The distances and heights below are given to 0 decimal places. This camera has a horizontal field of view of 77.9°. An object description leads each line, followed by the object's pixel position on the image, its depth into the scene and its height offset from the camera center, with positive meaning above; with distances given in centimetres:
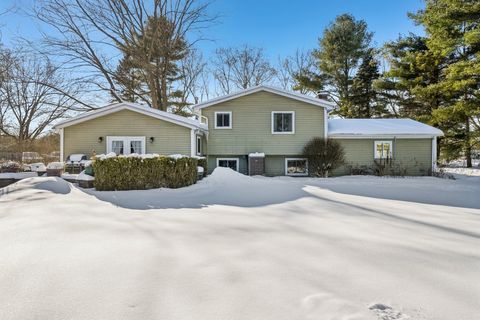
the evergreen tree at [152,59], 2128 +761
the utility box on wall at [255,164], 1525 -17
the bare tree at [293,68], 2882 +938
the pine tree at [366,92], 2478 +585
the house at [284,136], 1561 +132
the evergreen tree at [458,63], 1570 +575
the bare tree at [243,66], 2992 +968
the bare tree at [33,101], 2225 +488
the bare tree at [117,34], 1912 +889
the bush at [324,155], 1523 +29
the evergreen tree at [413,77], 2077 +621
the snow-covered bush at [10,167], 1260 -28
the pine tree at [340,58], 2584 +914
